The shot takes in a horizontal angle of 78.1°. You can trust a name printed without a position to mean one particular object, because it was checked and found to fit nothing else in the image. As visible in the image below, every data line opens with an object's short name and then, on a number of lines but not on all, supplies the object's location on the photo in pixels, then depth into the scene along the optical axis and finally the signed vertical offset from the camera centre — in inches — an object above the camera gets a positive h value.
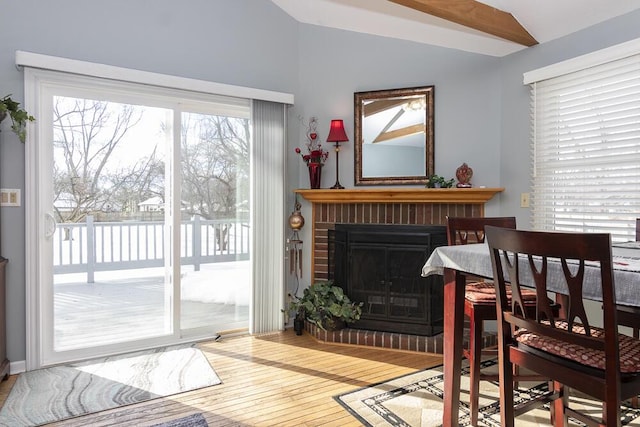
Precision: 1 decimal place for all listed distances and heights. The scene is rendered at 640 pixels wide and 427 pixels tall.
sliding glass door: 111.1 -1.2
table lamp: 137.0 +27.8
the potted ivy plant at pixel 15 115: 93.0 +24.1
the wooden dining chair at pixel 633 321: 76.6 -21.8
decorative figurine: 124.8 +11.6
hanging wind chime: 143.6 -13.0
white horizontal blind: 95.0 +16.3
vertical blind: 135.5 -0.3
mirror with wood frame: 133.5 +26.7
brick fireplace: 123.0 +0.5
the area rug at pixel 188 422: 77.8 -41.8
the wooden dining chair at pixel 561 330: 45.6 -15.4
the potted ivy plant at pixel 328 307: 128.0 -31.0
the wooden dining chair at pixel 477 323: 75.6 -21.6
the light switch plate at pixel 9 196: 101.7 +4.6
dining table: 66.5 -13.3
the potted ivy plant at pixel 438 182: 126.0 +9.7
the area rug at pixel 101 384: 84.1 -41.7
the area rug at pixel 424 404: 79.7 -42.1
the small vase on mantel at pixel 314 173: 140.2 +14.2
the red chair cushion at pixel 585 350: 49.0 -18.5
